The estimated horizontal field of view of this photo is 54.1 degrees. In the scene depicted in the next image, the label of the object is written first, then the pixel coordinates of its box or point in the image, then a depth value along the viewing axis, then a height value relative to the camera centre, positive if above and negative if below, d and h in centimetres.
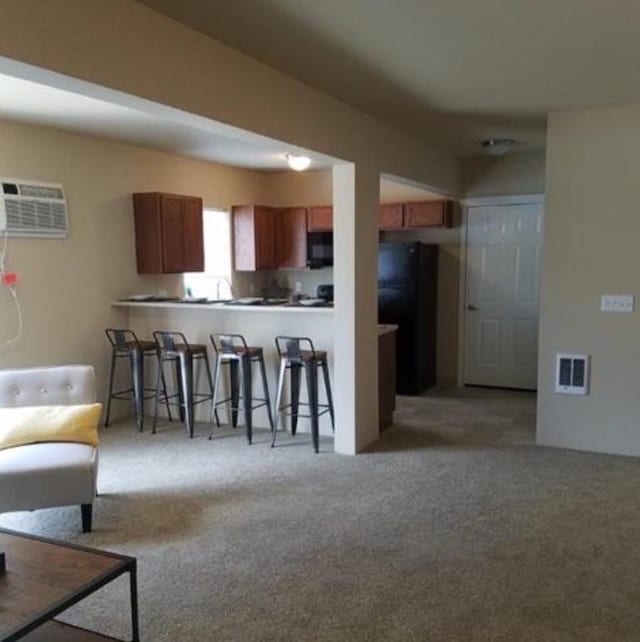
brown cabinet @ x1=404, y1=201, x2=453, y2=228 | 684 +50
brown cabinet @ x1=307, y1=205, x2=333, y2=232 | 725 +48
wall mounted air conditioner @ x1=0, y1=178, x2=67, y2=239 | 469 +41
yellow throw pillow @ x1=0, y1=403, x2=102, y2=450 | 348 -92
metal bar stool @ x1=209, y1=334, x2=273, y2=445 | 492 -92
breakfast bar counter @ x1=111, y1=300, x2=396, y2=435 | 512 -54
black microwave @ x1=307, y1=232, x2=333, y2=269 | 737 +14
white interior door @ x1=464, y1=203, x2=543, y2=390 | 677 -40
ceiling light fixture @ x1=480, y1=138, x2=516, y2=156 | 573 +106
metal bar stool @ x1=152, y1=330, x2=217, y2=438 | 520 -89
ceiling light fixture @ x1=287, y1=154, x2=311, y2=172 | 561 +89
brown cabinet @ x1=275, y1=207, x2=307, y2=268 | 739 +27
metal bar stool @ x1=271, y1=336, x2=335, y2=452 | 473 -90
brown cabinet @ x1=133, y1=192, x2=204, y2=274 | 576 +28
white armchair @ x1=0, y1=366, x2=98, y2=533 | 320 -111
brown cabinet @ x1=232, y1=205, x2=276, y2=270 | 714 +28
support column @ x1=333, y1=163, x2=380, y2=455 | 455 -28
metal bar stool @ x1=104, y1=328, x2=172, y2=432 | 532 -88
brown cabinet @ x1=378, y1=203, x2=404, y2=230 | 699 +48
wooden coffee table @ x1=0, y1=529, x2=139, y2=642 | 190 -105
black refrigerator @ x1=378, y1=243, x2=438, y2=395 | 661 -45
